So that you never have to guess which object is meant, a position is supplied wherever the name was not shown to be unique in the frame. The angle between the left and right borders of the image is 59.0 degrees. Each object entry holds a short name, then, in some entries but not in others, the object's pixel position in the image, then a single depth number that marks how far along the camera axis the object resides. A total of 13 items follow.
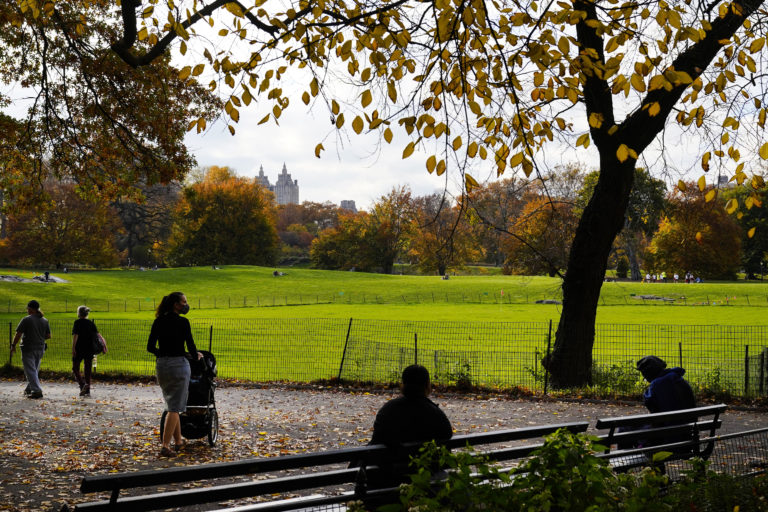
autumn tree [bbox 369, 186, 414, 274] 82.81
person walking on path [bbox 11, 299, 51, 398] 13.37
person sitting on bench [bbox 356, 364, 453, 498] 4.72
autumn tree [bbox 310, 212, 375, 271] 85.44
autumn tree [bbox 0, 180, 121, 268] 70.12
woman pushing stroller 8.19
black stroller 8.79
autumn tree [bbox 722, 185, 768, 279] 69.85
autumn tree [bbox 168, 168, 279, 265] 79.75
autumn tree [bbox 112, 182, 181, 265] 82.81
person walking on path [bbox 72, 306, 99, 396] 13.65
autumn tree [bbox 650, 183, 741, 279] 69.69
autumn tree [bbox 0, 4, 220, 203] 13.01
